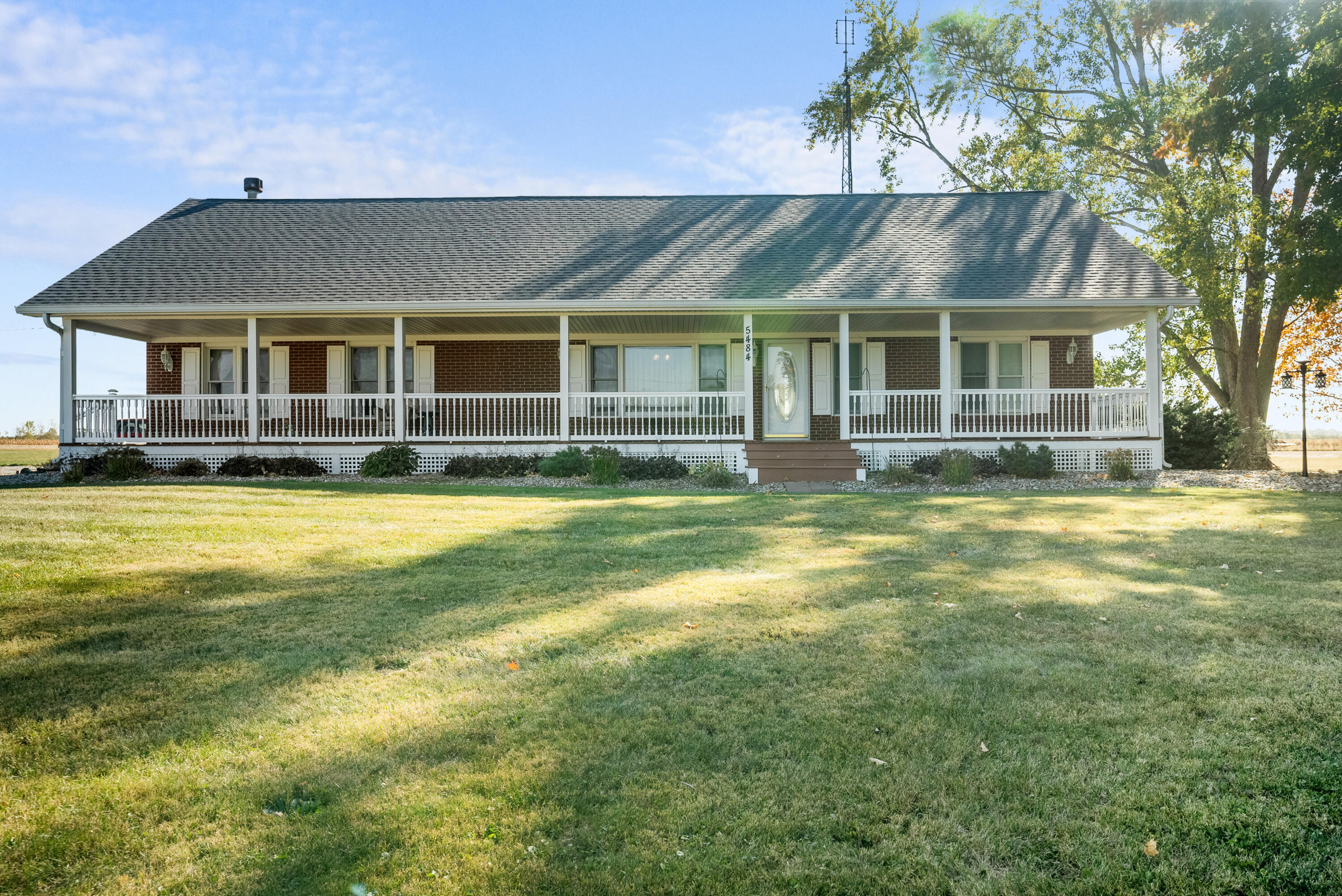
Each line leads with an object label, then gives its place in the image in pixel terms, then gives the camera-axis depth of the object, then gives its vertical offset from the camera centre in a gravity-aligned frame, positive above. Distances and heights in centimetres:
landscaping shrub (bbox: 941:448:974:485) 1366 -63
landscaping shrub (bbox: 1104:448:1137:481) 1449 -60
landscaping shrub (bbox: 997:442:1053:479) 1488 -54
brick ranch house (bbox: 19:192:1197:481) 1609 +258
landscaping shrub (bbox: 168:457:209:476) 1564 -55
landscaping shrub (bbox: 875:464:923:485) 1408 -75
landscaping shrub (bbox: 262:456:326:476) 1573 -54
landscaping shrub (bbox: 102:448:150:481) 1456 -43
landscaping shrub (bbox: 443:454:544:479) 1538 -54
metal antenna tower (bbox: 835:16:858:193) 2616 +1121
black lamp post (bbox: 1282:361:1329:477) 1558 +112
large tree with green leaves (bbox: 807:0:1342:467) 1512 +762
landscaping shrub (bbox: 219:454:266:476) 1565 -52
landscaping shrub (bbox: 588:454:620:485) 1394 -61
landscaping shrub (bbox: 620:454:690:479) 1489 -59
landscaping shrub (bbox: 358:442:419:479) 1541 -46
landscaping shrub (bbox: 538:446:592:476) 1472 -49
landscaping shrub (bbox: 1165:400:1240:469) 1769 -15
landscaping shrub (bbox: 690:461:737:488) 1401 -72
